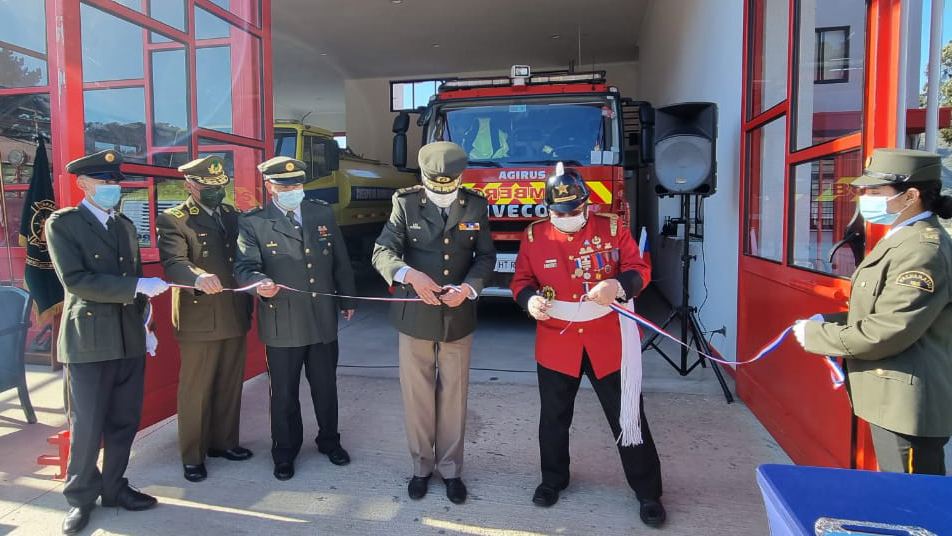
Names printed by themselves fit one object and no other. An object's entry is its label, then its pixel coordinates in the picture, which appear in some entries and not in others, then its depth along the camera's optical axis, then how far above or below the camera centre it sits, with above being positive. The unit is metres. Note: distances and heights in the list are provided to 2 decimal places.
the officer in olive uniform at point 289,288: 2.94 -0.32
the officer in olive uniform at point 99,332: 2.47 -0.45
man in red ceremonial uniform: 2.50 -0.40
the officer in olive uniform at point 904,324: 1.78 -0.31
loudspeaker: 4.50 +0.57
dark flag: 3.43 -0.10
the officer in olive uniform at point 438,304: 2.72 -0.37
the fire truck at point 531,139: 5.70 +0.83
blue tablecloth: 1.30 -0.61
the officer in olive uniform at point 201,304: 2.90 -0.40
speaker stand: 4.49 -0.73
